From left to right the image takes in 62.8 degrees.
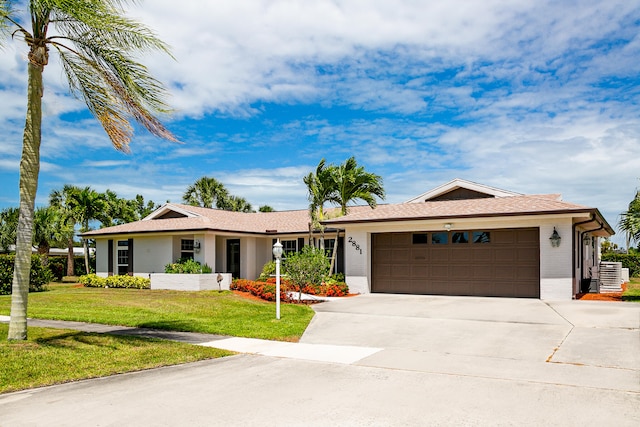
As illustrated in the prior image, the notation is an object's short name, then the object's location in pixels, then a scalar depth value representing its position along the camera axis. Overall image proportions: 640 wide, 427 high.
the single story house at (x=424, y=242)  18.19
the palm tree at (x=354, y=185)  22.49
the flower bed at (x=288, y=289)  19.74
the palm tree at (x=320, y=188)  22.47
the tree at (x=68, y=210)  31.34
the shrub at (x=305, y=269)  17.91
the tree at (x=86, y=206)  31.88
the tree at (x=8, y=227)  35.09
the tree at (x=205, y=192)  41.62
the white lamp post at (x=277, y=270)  13.69
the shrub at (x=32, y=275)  21.70
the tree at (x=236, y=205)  42.59
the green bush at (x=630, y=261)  33.47
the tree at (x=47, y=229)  29.91
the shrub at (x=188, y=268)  23.94
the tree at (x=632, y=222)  17.81
